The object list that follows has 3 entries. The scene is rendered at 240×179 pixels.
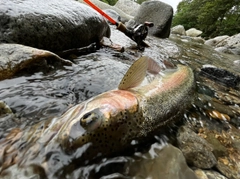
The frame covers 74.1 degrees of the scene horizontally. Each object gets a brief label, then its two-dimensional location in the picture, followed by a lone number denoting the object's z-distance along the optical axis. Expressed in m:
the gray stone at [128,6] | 18.04
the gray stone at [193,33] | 20.40
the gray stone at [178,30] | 17.30
